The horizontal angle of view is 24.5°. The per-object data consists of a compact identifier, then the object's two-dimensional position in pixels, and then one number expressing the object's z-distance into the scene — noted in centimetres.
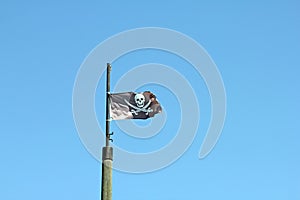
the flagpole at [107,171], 2259
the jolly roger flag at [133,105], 2527
